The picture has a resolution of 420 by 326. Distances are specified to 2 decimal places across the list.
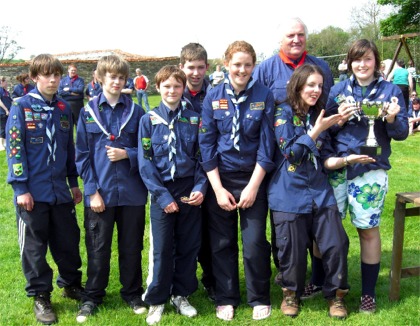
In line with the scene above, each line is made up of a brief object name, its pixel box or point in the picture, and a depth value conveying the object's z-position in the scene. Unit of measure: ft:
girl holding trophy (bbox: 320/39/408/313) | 11.27
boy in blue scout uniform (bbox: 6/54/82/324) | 11.61
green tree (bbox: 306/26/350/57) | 109.16
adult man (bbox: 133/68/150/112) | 64.29
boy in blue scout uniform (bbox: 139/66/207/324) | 11.55
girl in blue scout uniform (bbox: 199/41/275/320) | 11.41
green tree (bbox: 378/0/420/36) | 98.68
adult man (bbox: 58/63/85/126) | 44.32
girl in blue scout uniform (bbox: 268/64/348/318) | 11.25
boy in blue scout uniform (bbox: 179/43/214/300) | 12.46
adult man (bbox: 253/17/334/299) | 12.34
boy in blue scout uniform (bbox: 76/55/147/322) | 11.70
